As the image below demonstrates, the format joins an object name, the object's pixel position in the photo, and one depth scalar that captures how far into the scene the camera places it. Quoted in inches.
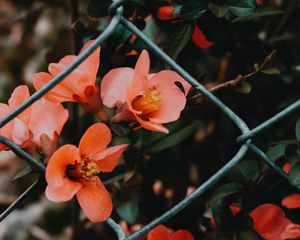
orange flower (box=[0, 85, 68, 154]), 13.0
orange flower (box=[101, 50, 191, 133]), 13.2
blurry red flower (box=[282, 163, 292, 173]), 15.7
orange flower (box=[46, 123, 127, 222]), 12.3
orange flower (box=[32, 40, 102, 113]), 13.0
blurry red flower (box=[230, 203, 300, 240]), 14.3
